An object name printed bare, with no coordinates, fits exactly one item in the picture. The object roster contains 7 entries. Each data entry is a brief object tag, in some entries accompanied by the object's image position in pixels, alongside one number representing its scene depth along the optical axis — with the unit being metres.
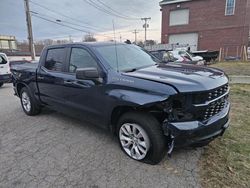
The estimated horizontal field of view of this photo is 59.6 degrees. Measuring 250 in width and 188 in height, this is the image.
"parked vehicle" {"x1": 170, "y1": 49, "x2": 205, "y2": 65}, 13.81
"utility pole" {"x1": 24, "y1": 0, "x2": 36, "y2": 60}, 21.67
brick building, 27.30
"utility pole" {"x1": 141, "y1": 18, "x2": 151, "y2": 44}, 52.12
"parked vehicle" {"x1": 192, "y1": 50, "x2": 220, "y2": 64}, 22.02
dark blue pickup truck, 2.87
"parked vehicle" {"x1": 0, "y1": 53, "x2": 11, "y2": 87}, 10.95
